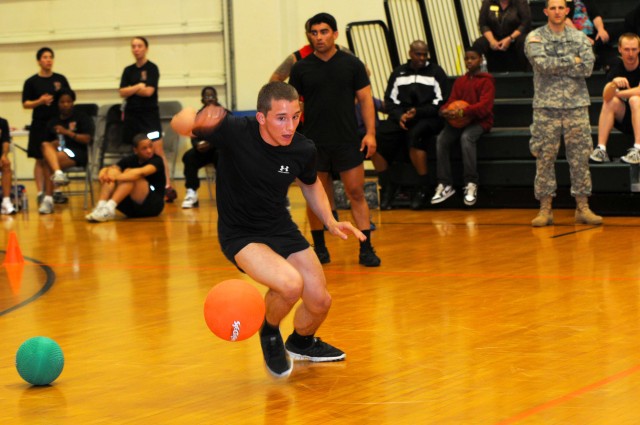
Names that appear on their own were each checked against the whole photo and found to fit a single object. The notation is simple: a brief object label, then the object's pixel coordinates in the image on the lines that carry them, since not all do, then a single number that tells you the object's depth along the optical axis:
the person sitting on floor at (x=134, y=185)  12.77
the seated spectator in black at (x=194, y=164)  14.25
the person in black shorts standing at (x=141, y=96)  14.28
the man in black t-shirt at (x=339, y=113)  8.57
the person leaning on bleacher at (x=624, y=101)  11.09
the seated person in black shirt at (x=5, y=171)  13.95
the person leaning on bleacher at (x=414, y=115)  12.70
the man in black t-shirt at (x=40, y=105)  14.55
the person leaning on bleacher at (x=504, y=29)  13.12
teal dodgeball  5.08
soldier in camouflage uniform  9.94
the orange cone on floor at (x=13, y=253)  9.36
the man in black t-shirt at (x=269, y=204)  5.17
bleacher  11.59
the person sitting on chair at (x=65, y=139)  14.35
